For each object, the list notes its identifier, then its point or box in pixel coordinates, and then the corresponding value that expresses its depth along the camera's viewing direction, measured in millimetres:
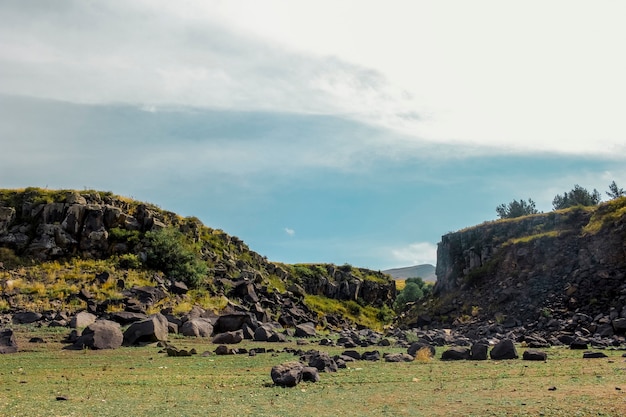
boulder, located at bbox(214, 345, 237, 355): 22688
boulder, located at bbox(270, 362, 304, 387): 14094
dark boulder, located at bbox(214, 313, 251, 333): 32719
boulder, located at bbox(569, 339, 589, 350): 24906
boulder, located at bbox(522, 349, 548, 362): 20031
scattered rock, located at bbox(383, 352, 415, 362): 20734
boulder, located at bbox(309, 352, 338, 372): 16984
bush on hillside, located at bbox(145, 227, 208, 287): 48719
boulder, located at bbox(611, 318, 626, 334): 30000
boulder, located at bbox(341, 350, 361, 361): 21328
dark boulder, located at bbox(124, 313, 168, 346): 25453
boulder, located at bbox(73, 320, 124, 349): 23953
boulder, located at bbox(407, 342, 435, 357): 22219
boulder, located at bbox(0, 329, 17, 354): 23008
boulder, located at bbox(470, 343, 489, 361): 20953
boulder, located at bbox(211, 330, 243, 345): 27672
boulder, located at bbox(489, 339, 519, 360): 20816
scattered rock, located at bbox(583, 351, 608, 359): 20688
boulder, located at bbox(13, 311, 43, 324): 32344
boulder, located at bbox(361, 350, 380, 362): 20873
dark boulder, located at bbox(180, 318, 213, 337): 29984
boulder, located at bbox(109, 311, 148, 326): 31938
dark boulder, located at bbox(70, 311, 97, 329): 30978
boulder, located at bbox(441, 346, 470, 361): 21219
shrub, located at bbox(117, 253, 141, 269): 48094
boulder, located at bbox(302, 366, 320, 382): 14812
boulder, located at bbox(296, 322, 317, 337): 34781
